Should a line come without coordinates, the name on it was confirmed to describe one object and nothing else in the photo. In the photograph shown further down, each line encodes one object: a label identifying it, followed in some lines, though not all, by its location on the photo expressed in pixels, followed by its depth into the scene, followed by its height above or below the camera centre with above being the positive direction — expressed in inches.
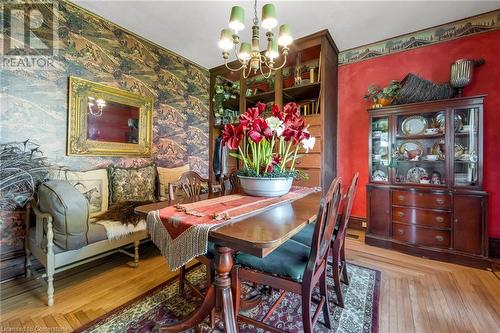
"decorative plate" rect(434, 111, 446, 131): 97.4 +21.3
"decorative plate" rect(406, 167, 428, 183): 104.8 -3.3
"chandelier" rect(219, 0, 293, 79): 62.2 +38.7
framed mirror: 95.7 +20.7
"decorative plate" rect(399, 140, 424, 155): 106.4 +10.1
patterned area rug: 55.5 -40.3
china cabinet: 90.3 -5.9
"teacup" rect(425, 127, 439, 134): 99.9 +16.7
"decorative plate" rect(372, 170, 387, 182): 111.3 -4.6
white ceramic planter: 60.4 -5.6
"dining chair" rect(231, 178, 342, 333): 42.8 -21.0
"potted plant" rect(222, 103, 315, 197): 59.2 +7.0
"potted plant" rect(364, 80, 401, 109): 109.7 +36.6
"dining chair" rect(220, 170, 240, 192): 90.5 -6.8
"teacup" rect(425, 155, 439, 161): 99.9 +4.6
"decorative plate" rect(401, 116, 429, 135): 104.0 +19.9
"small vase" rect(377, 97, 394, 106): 111.1 +32.8
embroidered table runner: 38.2 -10.7
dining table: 34.1 -11.1
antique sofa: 66.4 -19.1
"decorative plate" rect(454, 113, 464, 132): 95.5 +19.5
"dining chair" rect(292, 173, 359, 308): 60.3 -19.6
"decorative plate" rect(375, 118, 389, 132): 110.7 +21.2
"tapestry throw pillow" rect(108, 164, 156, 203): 102.3 -9.2
